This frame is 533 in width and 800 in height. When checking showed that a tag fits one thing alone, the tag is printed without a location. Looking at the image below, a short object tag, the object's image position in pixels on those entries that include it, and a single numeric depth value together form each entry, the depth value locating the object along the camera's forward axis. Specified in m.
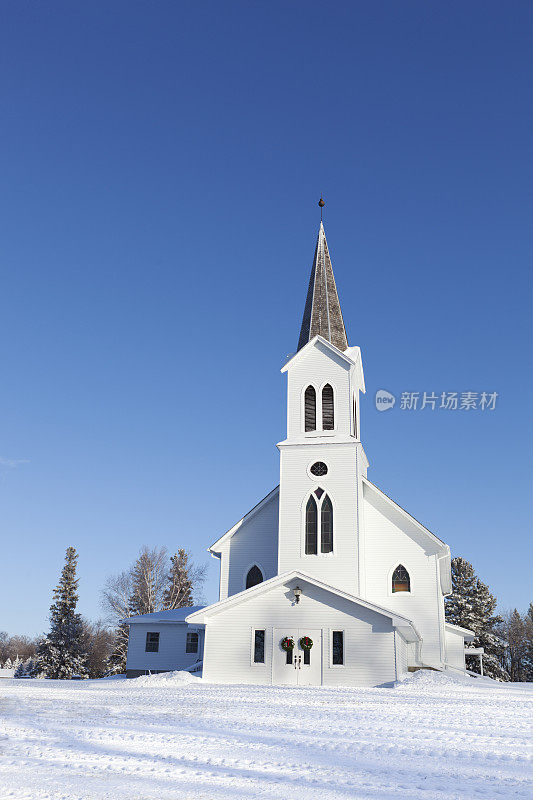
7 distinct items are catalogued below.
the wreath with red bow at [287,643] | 24.30
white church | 24.19
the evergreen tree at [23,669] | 49.27
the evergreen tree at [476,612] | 54.00
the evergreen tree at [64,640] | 45.53
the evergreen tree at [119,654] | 46.88
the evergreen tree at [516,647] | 68.31
